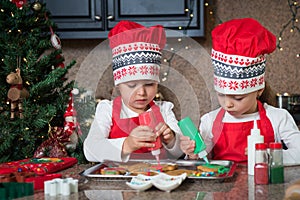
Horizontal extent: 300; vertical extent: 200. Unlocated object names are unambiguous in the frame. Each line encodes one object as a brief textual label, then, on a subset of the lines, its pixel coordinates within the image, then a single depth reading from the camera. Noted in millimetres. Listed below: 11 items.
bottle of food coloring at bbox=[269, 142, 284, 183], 1163
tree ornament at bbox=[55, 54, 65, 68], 1962
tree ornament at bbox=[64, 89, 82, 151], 1737
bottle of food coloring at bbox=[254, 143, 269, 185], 1153
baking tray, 1175
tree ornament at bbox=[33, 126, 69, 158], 1646
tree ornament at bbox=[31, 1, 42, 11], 1911
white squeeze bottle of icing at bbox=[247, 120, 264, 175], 1252
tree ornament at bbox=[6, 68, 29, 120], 1772
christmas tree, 1805
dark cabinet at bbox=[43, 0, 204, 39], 2535
